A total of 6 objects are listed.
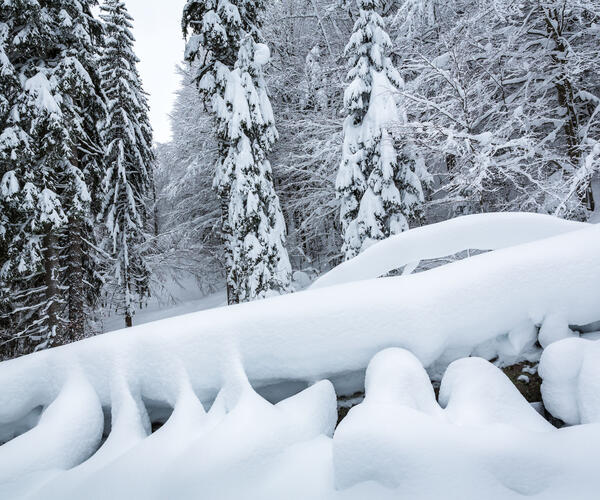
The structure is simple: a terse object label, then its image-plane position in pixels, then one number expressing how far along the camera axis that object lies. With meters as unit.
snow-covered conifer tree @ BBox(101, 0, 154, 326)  13.88
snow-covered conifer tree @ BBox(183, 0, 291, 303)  11.12
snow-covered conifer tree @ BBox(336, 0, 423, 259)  10.03
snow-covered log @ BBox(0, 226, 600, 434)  2.22
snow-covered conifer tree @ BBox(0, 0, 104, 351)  8.49
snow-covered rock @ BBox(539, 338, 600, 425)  1.81
